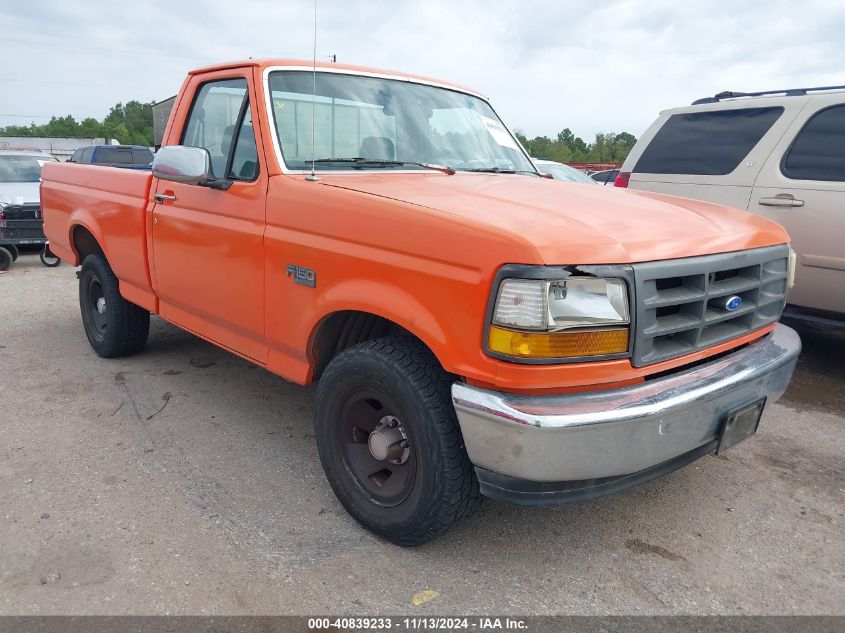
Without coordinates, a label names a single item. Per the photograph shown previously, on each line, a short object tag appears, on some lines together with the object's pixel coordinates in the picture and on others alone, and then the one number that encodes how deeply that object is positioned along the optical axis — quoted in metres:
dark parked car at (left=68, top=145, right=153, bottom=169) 13.28
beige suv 4.58
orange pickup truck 2.12
